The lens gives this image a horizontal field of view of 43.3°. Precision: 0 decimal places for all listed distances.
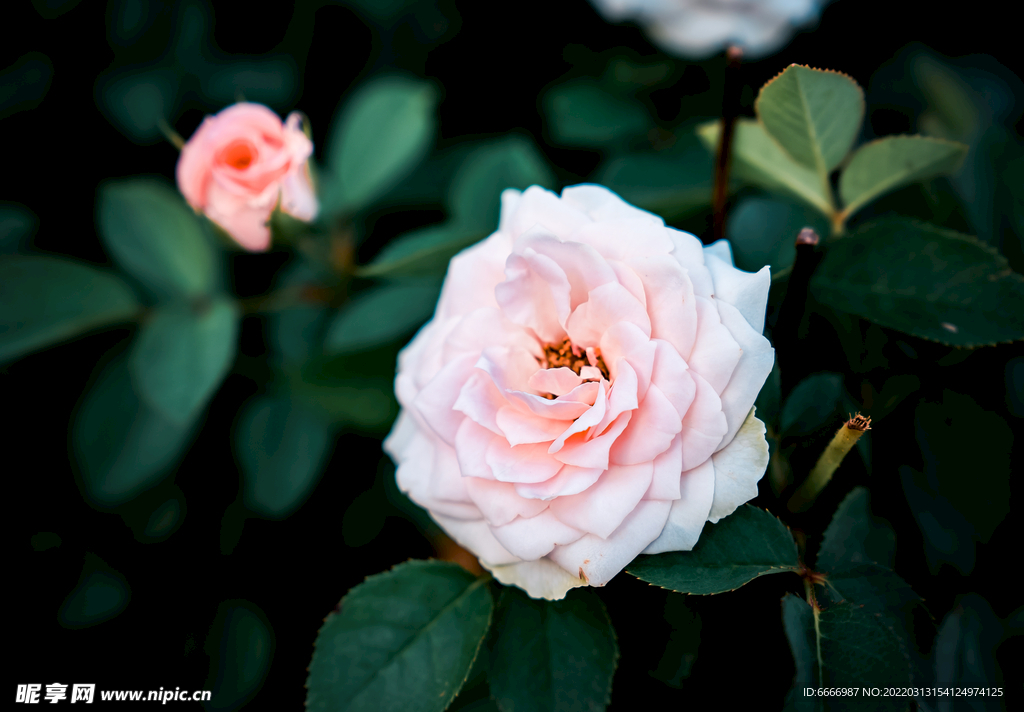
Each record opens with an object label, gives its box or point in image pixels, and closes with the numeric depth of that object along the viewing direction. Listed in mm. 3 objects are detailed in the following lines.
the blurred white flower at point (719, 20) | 422
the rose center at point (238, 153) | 366
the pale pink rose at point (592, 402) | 290
